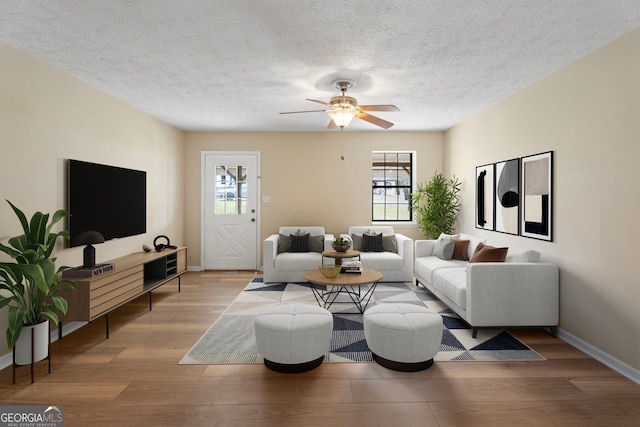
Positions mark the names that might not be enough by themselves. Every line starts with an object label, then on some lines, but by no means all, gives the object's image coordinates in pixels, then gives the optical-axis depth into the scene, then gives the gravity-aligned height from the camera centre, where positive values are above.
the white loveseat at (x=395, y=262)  5.19 -0.81
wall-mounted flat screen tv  3.41 +0.12
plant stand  2.45 -1.10
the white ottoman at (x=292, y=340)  2.53 -1.00
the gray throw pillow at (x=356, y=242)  5.70 -0.54
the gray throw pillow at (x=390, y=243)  5.61 -0.55
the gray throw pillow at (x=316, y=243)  5.68 -0.57
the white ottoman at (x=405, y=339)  2.54 -1.00
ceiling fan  3.36 +1.05
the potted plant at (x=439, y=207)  5.68 +0.06
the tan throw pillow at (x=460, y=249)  4.73 -0.55
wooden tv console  2.98 -0.78
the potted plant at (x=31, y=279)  2.37 -0.50
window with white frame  6.60 +0.52
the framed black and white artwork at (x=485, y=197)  4.58 +0.19
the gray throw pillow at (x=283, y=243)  5.66 -0.56
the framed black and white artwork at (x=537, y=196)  3.45 +0.16
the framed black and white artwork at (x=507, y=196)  4.01 +0.18
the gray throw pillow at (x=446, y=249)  4.73 -0.55
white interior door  6.30 -0.03
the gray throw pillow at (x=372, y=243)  5.57 -0.55
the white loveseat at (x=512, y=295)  3.22 -0.82
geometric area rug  2.85 -1.24
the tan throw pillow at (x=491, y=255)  3.59 -0.48
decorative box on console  3.07 -0.58
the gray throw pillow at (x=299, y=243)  5.63 -0.55
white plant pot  2.53 -1.04
